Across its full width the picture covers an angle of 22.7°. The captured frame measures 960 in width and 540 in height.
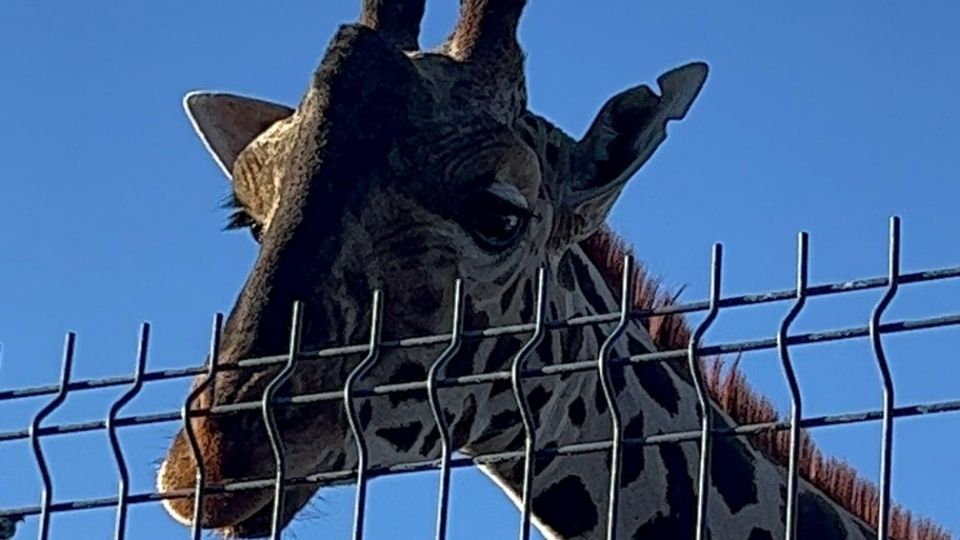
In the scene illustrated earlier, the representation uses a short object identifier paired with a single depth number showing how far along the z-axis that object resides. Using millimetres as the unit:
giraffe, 6273
